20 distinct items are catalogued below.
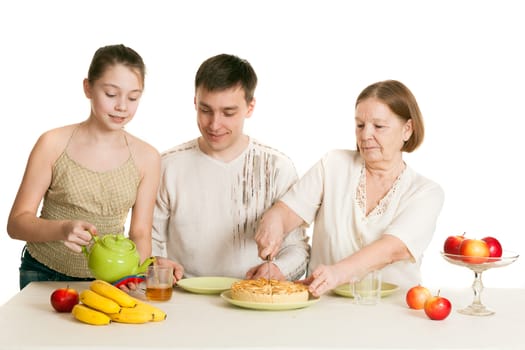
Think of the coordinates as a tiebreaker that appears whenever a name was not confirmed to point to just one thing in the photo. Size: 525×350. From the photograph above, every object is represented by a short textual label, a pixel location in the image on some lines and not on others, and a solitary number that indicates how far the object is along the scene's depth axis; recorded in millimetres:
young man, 3328
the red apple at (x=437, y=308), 2389
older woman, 2887
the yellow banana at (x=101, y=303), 2262
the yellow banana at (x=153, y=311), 2287
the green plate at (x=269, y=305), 2443
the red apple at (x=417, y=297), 2520
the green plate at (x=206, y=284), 2703
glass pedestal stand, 2506
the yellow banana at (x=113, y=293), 2293
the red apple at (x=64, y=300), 2369
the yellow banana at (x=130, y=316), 2264
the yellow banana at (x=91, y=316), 2238
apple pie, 2459
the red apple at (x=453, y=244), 2562
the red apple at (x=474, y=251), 2504
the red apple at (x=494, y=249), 2539
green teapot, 2535
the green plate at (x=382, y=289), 2695
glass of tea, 2529
